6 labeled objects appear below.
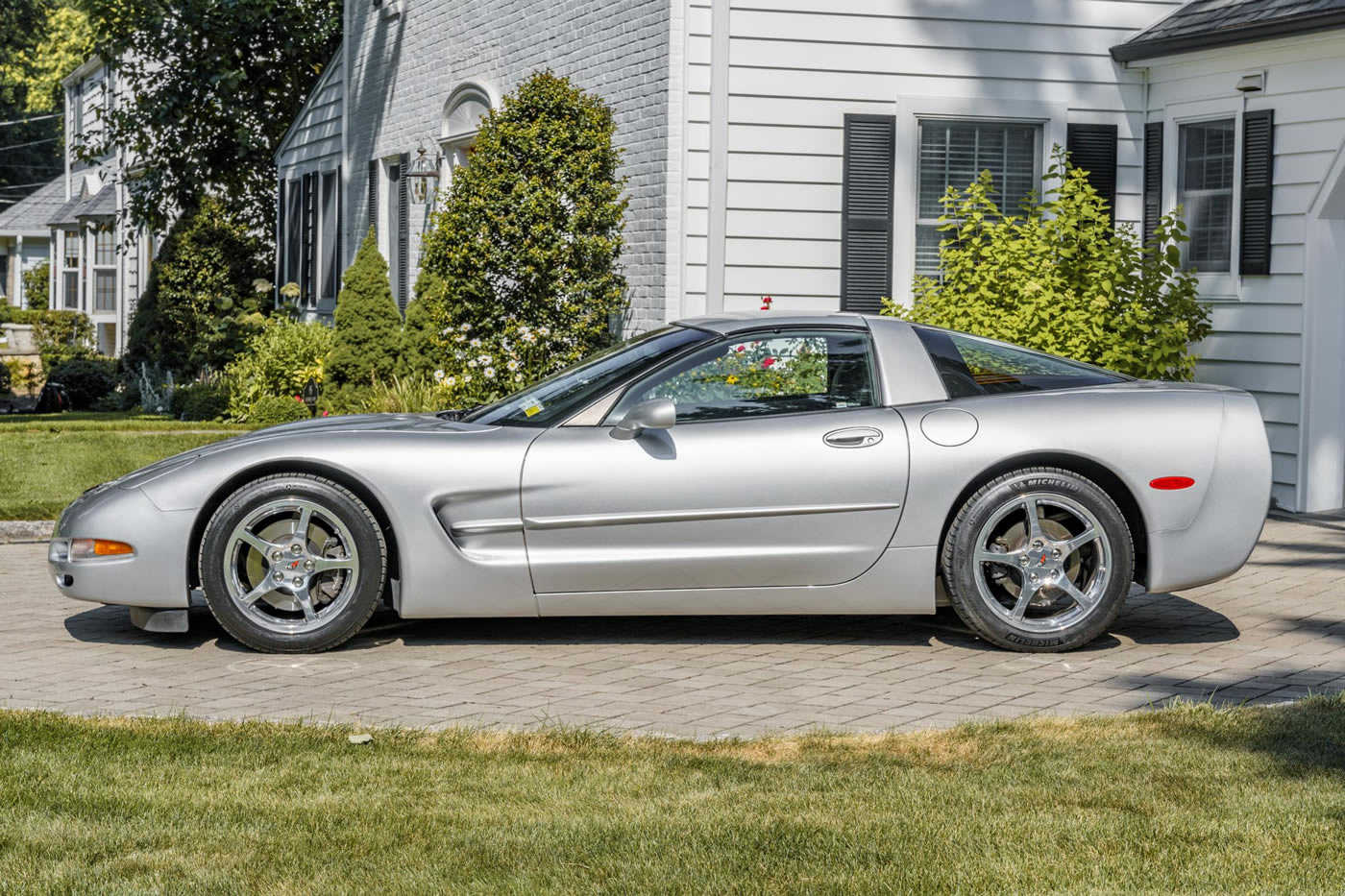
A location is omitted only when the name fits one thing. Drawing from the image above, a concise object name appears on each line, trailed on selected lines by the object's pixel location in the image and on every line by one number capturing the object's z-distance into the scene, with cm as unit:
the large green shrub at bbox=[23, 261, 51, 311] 4491
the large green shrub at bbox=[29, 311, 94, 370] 3444
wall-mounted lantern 1656
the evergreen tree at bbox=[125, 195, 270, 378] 2531
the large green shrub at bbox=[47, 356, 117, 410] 2572
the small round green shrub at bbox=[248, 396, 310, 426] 1673
